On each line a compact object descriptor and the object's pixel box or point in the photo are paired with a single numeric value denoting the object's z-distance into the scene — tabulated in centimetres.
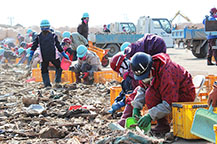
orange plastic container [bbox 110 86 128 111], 639
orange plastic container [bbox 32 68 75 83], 1091
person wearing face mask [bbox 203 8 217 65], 1250
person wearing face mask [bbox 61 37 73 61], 1230
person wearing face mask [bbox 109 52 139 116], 566
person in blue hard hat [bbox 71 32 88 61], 1253
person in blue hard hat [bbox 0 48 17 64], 2238
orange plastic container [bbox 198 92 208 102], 550
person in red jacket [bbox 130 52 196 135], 416
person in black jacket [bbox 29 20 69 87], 995
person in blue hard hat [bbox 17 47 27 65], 1925
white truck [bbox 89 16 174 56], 2278
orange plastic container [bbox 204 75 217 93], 620
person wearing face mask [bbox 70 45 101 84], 1004
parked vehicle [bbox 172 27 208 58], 1766
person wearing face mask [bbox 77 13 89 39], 1292
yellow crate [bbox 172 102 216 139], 414
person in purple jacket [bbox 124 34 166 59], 565
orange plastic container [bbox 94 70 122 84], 1012
